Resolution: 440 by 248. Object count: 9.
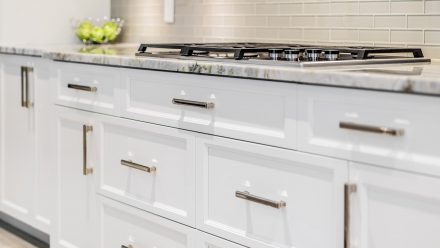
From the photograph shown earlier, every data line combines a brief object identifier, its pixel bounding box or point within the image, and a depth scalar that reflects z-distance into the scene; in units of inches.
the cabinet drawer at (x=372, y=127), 55.9
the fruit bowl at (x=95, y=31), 137.5
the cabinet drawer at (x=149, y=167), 82.0
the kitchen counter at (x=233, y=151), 58.5
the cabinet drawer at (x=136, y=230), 84.0
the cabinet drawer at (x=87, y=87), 93.6
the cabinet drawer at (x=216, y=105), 68.6
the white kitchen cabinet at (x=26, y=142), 113.6
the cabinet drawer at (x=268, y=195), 65.1
